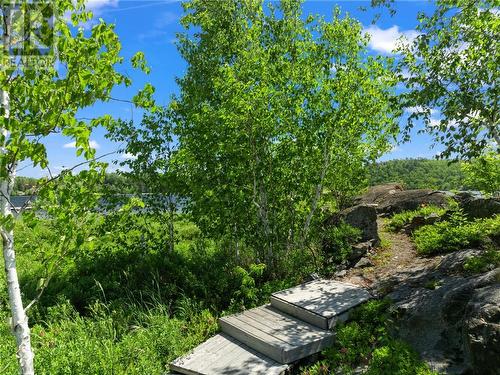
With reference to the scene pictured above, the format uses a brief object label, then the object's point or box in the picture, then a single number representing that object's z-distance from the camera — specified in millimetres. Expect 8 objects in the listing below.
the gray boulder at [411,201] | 15352
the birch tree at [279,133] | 9992
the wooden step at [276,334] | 6846
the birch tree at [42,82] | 3676
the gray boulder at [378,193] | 18306
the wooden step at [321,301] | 7676
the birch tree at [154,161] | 11797
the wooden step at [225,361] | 6621
